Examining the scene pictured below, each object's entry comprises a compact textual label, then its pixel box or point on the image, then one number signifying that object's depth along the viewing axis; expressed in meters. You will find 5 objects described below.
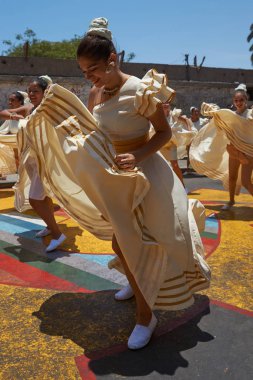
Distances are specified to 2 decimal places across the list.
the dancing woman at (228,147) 5.70
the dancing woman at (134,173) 2.21
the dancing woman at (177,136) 7.18
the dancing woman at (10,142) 6.35
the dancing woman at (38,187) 4.25
